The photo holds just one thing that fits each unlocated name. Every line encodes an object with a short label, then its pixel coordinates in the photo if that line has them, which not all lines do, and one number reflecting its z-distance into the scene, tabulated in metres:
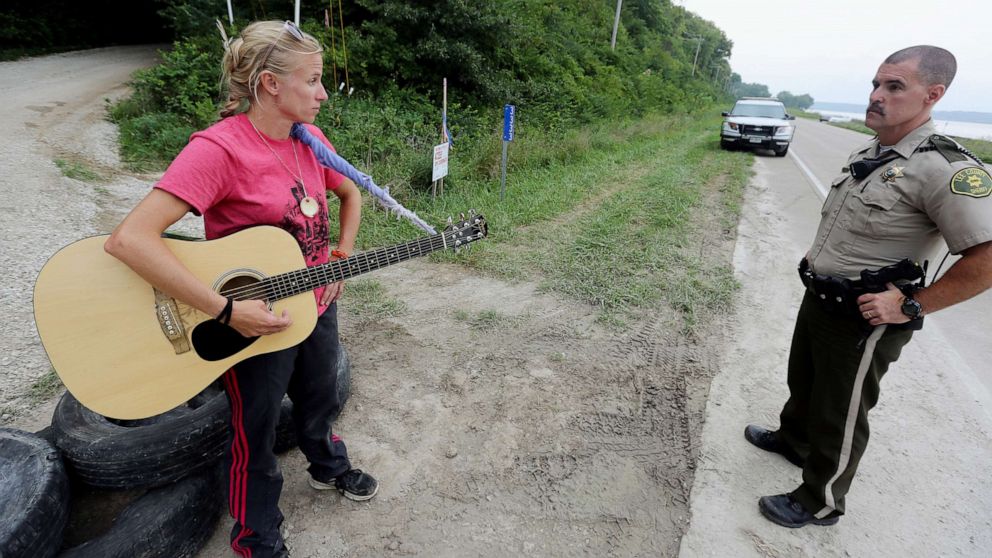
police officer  1.69
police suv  13.37
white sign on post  6.51
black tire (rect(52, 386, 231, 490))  1.99
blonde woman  1.48
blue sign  6.94
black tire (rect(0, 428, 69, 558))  1.65
